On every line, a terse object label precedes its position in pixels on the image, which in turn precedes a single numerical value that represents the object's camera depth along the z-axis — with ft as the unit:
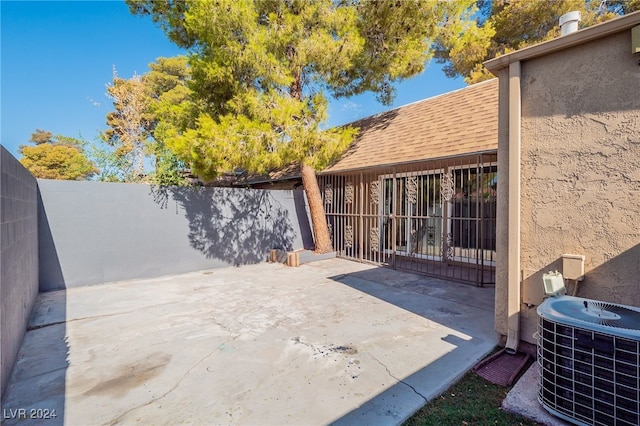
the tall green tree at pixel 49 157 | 66.90
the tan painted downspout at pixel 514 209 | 10.40
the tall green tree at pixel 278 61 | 21.22
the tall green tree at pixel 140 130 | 26.63
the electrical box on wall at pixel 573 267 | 9.02
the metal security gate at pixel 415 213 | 23.24
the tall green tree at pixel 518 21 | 34.50
